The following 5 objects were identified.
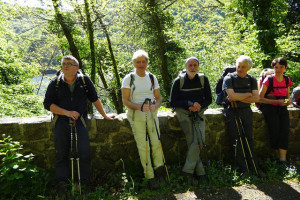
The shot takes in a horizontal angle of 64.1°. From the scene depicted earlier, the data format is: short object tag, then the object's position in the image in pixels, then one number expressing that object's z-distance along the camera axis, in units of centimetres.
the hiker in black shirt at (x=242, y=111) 356
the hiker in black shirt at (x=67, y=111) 296
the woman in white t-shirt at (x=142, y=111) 319
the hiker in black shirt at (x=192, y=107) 339
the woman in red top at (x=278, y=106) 394
